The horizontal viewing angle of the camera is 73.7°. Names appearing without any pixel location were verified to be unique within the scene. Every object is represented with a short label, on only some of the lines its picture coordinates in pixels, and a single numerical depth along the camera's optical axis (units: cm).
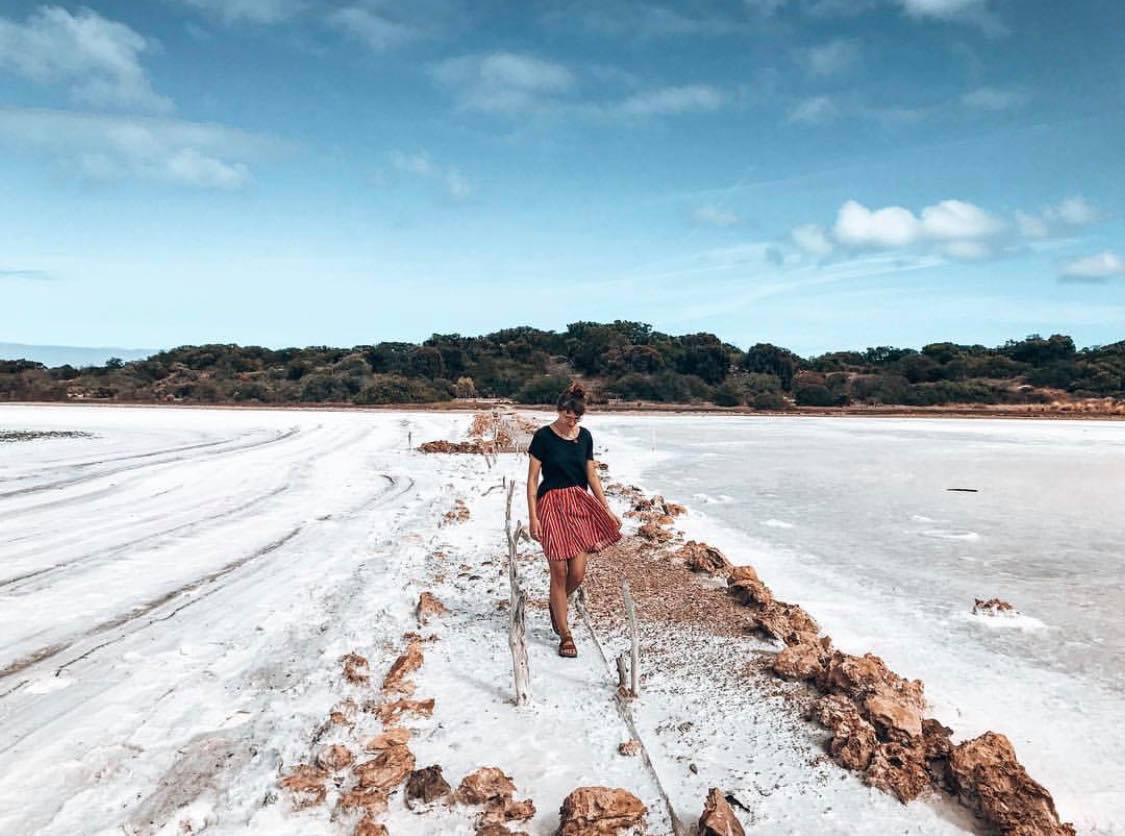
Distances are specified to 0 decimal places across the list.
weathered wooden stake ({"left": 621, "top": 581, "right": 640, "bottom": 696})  404
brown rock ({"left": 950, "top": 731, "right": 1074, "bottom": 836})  291
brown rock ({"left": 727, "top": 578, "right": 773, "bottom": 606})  567
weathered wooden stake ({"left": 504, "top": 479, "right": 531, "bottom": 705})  408
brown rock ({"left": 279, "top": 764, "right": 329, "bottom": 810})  313
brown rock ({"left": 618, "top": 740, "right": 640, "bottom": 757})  351
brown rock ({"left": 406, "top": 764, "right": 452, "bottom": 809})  312
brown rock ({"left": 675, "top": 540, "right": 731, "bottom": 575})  677
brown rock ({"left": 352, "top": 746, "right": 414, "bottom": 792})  321
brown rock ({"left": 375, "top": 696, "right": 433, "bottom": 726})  390
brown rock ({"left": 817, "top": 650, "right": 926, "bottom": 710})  396
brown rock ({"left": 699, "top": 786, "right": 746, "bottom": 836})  276
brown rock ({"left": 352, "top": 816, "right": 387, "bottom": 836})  287
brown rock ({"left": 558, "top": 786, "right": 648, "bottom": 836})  286
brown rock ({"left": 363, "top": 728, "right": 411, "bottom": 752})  354
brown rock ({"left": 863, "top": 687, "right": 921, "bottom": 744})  356
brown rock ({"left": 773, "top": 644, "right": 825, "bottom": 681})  435
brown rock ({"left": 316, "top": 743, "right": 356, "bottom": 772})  338
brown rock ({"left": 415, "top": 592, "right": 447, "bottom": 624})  557
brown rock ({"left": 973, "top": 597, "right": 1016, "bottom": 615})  574
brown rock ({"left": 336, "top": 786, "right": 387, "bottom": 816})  306
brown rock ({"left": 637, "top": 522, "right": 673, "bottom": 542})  810
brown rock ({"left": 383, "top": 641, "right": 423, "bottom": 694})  423
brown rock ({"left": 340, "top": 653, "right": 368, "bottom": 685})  434
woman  478
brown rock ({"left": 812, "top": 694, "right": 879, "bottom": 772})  341
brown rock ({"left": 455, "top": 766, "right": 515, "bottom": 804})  310
